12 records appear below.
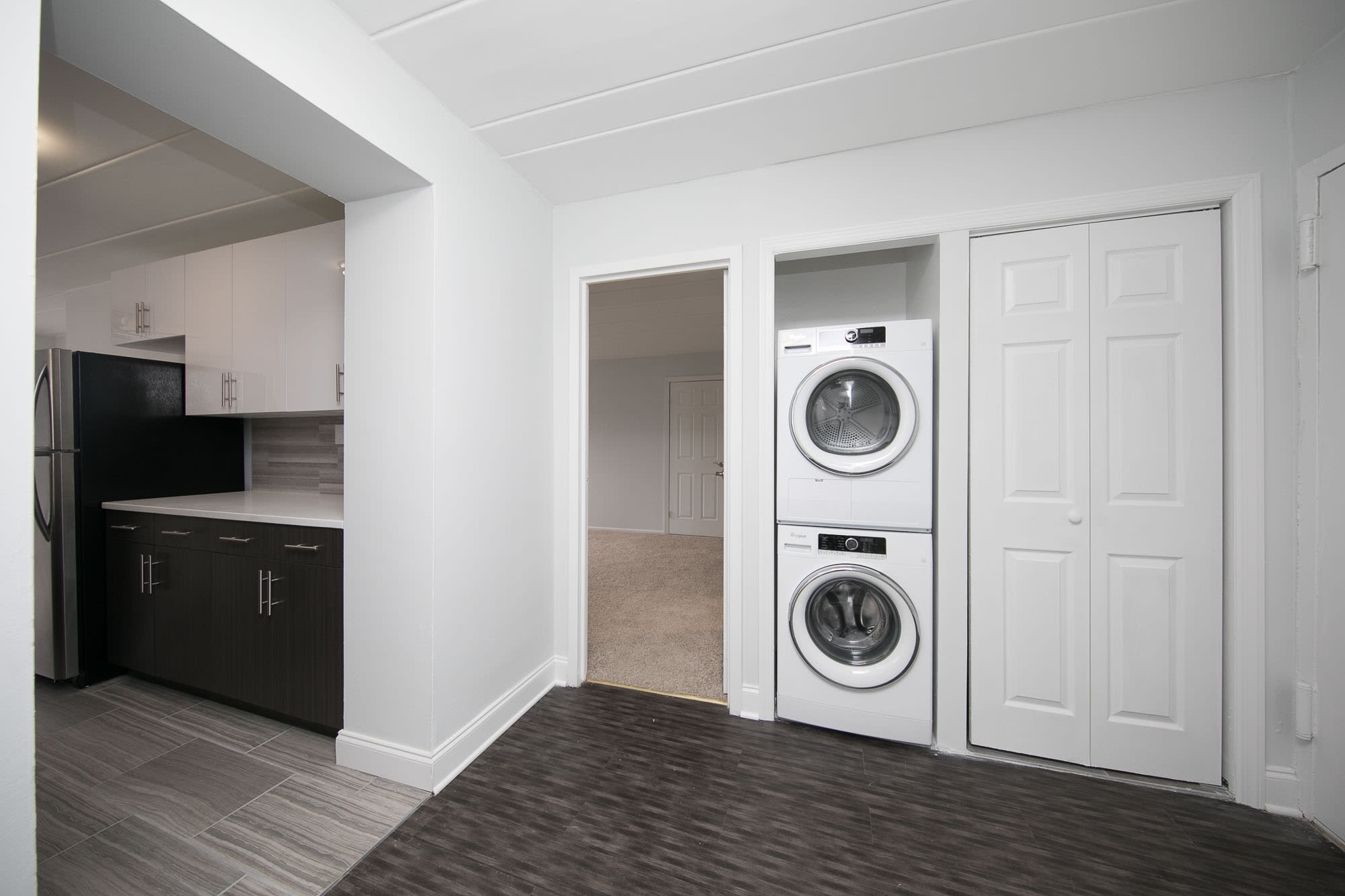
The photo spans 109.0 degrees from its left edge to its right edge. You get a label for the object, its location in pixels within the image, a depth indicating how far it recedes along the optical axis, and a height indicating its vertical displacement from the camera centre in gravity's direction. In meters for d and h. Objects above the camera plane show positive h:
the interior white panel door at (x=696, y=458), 6.39 -0.16
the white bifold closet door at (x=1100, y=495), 1.70 -0.18
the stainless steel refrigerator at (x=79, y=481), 2.30 -0.18
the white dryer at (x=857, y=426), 1.96 +0.09
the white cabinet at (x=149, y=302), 2.74 +0.85
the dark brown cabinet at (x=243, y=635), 2.03 -0.82
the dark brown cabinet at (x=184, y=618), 2.16 -0.79
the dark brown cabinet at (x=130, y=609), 2.31 -0.80
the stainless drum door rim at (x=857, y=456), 1.96 +0.10
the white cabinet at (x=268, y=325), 2.32 +0.63
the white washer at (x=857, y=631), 1.95 -0.79
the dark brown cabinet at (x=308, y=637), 1.91 -0.78
